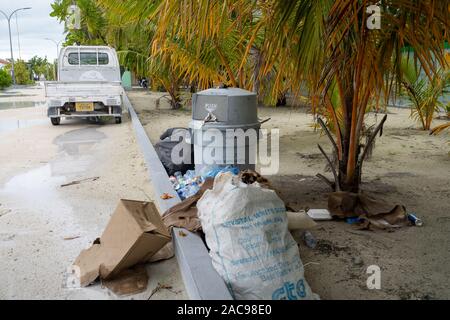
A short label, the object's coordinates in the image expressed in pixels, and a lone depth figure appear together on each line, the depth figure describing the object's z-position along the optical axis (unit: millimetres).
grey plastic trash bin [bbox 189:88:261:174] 4703
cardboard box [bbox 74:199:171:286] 3158
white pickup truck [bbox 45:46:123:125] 11734
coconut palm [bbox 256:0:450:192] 2854
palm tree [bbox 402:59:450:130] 8250
